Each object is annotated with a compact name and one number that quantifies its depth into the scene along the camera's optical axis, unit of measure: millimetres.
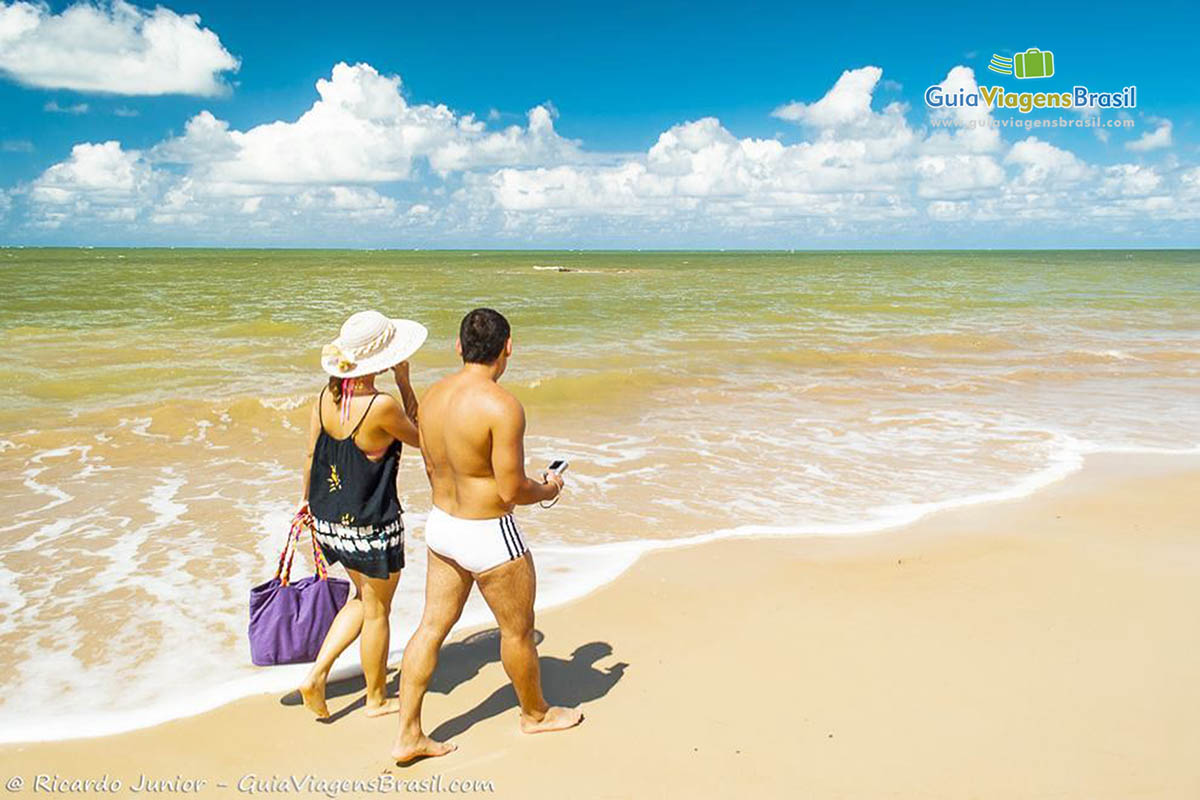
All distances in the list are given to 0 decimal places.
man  3324
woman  3693
